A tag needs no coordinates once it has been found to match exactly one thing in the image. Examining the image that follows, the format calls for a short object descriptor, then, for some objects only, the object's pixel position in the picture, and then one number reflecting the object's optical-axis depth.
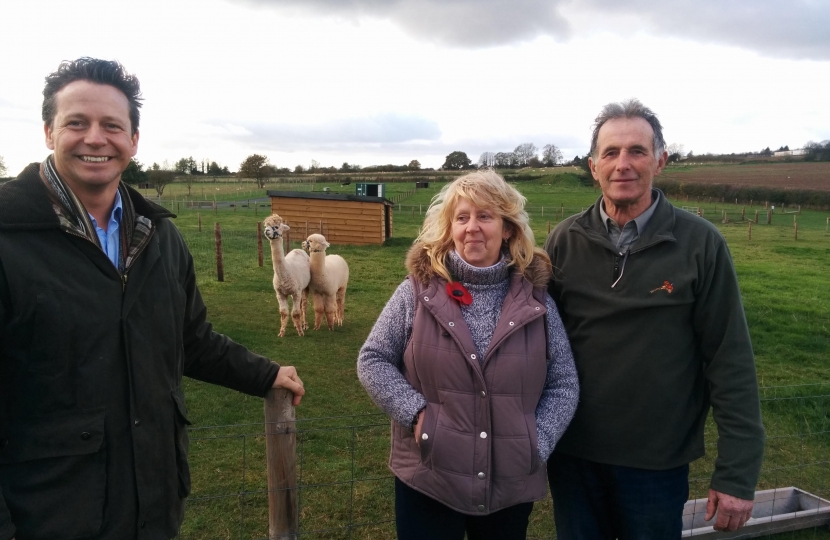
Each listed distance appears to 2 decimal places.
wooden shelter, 21.25
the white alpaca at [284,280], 9.23
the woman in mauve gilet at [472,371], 2.12
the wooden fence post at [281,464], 2.53
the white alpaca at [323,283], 9.69
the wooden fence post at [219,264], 12.95
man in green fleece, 2.33
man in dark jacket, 1.68
